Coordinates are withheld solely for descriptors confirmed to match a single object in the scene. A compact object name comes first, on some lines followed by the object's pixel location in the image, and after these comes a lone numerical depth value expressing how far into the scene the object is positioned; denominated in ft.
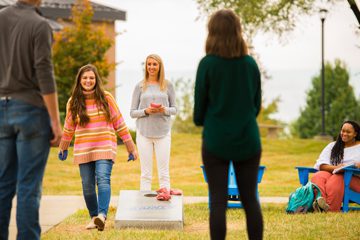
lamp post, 99.19
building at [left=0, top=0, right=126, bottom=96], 110.47
